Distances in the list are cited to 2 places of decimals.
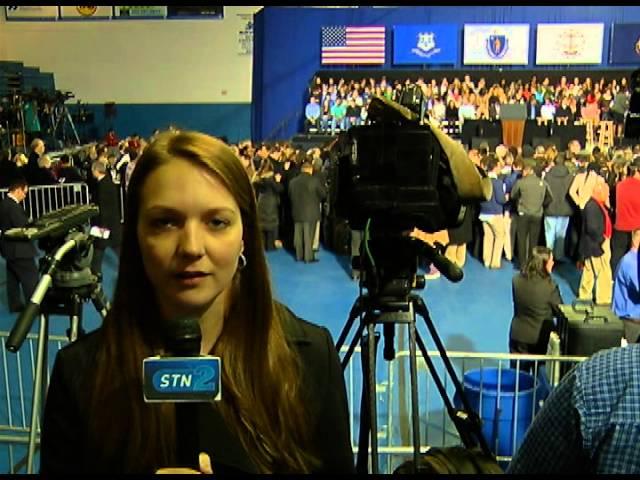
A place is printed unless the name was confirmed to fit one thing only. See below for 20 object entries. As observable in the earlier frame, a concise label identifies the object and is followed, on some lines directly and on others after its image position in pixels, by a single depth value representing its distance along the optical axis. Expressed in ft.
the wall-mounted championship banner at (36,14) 69.87
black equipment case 12.16
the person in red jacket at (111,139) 59.07
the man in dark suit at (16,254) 24.22
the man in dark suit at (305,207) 33.91
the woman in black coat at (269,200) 35.01
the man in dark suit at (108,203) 31.60
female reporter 4.53
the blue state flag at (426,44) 66.49
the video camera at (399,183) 7.84
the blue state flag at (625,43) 64.23
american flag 66.80
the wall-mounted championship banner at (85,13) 69.67
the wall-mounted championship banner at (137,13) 68.64
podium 59.47
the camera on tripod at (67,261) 6.82
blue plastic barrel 11.84
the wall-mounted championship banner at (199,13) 68.80
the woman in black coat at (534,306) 17.04
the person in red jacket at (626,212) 27.99
